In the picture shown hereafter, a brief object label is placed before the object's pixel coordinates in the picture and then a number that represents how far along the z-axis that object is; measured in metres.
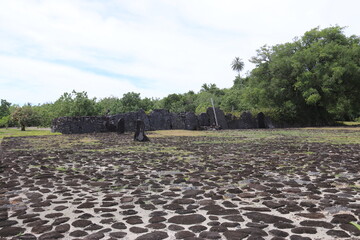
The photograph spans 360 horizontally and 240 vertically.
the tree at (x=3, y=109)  60.09
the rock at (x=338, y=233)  3.02
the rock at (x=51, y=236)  3.06
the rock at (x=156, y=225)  3.35
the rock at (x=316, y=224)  3.29
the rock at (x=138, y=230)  3.25
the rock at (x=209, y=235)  3.03
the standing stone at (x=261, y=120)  37.22
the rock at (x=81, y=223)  3.43
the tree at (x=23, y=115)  33.91
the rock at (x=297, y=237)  2.97
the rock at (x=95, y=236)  3.04
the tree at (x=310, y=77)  32.47
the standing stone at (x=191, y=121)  33.70
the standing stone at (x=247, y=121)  37.09
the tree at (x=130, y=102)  63.84
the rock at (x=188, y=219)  3.50
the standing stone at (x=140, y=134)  17.22
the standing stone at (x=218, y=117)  35.25
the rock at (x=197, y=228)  3.24
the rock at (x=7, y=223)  3.43
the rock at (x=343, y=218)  3.41
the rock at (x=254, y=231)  3.08
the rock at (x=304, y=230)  3.13
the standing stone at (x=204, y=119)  35.09
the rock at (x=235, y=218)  3.53
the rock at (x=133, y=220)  3.52
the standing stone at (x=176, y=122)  33.72
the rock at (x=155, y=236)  3.04
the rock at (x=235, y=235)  3.00
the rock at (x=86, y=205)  4.17
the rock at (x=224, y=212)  3.80
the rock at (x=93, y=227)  3.32
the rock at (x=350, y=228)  3.08
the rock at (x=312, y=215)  3.57
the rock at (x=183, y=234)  3.07
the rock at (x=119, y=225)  3.38
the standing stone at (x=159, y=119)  32.60
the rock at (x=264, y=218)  3.49
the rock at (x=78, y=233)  3.13
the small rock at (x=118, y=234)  3.12
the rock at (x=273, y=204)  4.04
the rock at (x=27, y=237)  3.07
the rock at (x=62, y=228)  3.28
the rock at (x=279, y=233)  3.06
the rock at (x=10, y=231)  3.15
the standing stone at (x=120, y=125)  25.57
